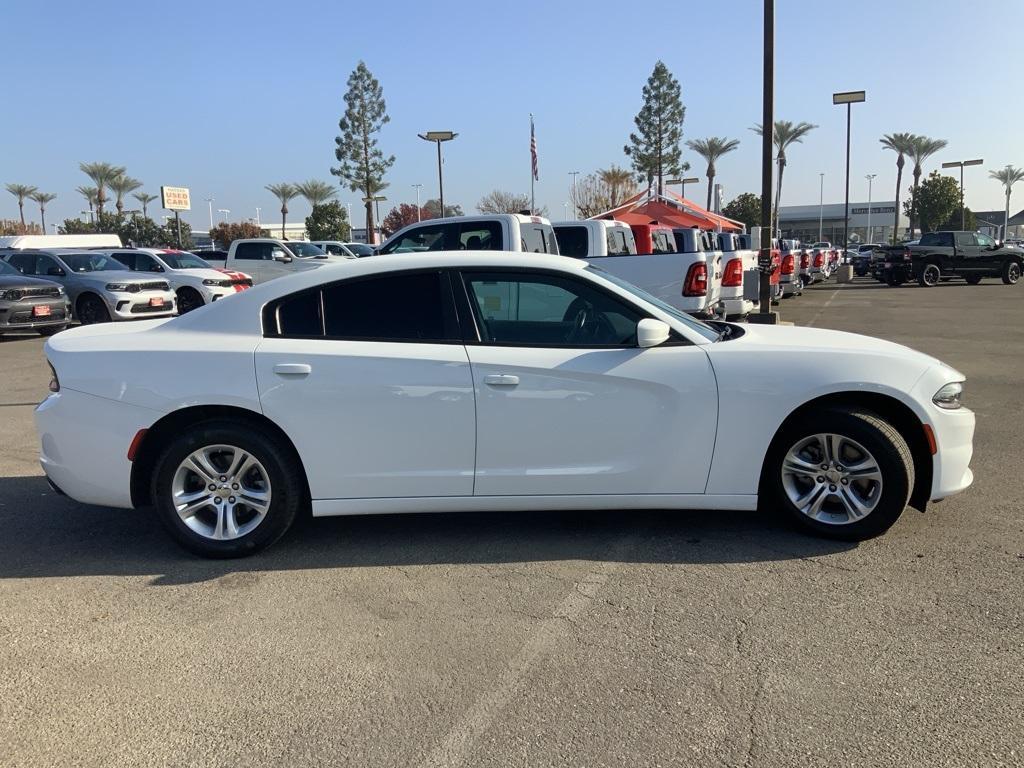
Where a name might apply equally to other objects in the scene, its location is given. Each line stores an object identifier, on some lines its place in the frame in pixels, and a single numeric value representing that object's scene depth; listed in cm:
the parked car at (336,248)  2880
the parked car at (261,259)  2144
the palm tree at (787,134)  5928
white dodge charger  403
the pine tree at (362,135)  5050
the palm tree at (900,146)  6731
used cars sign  7131
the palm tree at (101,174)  6631
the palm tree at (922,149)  6769
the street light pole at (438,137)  3278
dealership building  10681
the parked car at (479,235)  974
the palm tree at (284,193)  7107
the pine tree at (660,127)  5447
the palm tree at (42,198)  8431
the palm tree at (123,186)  6825
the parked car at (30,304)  1453
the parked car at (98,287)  1571
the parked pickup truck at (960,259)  2959
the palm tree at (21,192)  8206
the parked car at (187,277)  1814
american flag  4416
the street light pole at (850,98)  3055
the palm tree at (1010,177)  8369
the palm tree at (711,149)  6212
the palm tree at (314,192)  7181
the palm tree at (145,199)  8789
